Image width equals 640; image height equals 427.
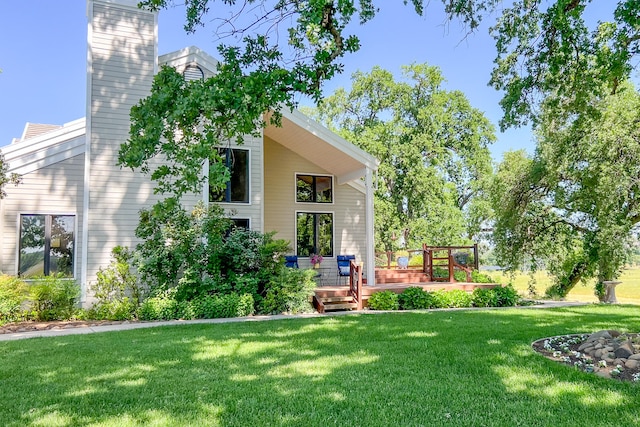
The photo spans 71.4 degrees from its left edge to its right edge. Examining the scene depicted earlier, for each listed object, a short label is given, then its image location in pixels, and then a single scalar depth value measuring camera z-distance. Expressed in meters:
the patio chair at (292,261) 13.34
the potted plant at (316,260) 14.05
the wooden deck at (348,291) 10.93
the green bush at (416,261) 17.47
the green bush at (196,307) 9.46
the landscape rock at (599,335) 5.49
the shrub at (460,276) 13.96
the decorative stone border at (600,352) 4.48
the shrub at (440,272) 14.76
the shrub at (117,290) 9.63
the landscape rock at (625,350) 4.78
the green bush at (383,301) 11.03
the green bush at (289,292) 10.30
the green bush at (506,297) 12.05
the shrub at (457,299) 11.52
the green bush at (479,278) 13.62
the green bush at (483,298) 11.85
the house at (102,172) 10.50
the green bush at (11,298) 9.02
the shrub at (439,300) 11.43
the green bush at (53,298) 9.42
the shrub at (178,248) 10.15
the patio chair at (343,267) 13.55
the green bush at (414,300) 11.32
